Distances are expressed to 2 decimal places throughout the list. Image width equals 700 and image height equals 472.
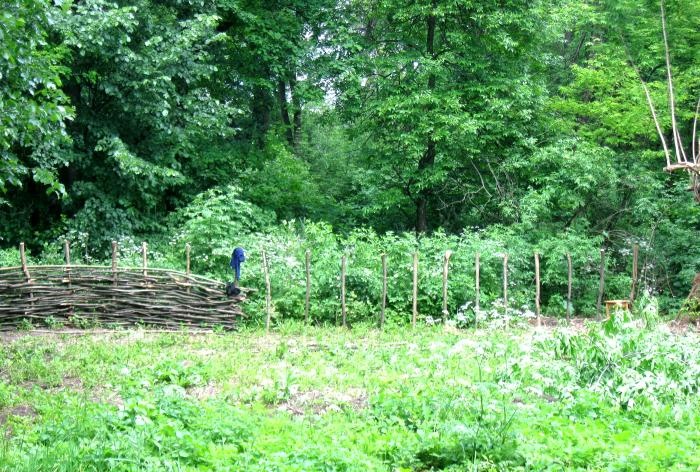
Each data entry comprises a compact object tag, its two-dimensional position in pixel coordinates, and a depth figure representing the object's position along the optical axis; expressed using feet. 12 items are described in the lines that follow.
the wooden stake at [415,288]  38.78
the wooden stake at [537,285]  39.17
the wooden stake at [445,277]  39.03
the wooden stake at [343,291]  38.45
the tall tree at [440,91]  52.80
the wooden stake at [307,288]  38.32
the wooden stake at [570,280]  41.24
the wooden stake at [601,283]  41.55
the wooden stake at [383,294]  38.34
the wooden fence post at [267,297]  37.17
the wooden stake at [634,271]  41.88
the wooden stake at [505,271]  40.08
